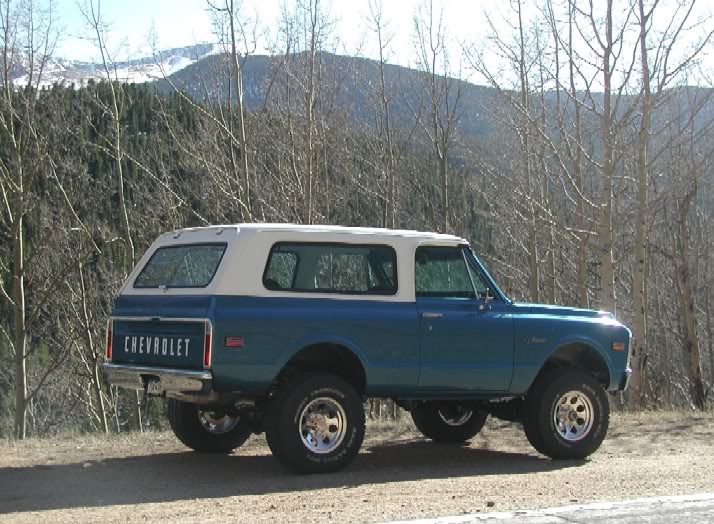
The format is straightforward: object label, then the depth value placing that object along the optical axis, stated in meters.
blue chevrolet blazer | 7.81
